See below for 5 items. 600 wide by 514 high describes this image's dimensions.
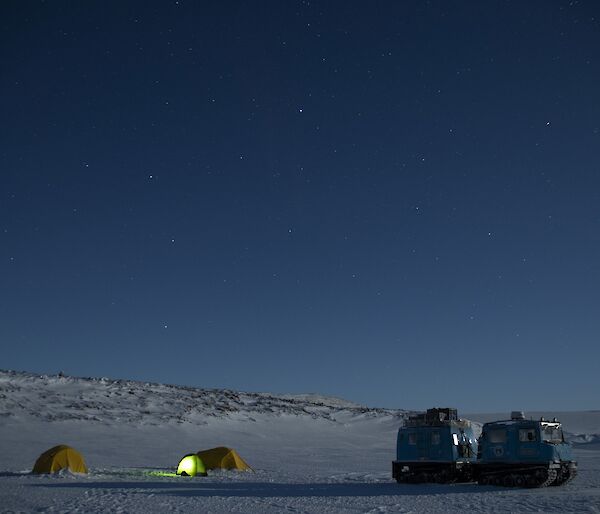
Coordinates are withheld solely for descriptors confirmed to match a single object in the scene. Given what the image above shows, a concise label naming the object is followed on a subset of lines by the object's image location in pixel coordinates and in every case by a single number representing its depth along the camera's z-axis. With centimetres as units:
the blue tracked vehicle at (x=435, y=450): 2650
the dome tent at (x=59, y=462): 2918
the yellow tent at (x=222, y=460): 3281
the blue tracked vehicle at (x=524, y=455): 2366
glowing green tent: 3066
